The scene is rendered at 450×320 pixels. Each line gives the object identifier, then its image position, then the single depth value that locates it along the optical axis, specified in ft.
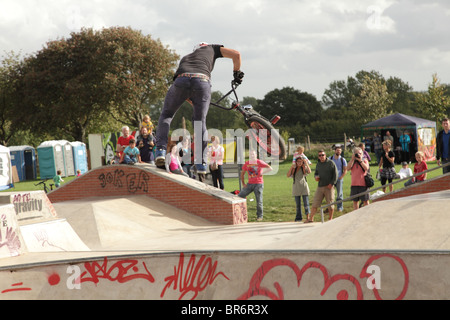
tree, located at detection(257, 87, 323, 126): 203.51
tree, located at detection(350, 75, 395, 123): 168.14
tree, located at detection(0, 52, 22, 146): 144.63
